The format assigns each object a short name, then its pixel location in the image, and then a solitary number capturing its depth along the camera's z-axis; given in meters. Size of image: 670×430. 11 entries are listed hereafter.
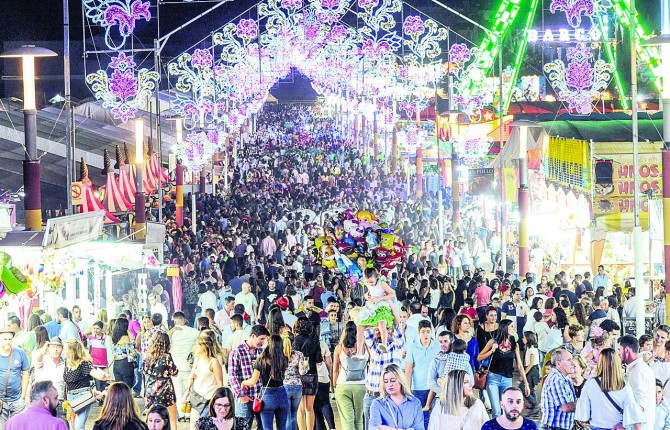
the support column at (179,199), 37.69
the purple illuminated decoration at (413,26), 41.81
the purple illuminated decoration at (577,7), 33.28
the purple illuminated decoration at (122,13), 30.23
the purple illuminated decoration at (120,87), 30.73
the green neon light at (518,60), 44.65
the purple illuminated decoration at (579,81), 32.03
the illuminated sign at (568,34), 53.49
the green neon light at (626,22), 37.31
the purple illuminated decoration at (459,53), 41.81
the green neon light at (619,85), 38.15
